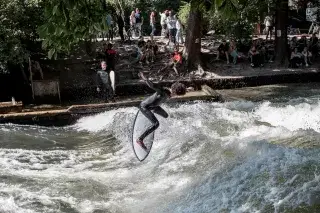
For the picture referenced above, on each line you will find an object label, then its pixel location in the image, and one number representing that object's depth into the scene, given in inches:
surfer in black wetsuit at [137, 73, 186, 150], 379.9
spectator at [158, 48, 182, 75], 812.0
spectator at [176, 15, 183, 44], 891.5
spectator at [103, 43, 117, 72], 708.0
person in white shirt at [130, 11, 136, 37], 951.6
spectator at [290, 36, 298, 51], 859.9
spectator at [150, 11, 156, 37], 966.8
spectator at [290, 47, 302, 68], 853.8
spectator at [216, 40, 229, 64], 868.6
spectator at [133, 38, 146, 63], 848.9
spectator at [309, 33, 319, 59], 872.9
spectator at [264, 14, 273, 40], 980.6
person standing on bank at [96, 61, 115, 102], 654.5
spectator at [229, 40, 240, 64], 863.7
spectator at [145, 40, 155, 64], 850.9
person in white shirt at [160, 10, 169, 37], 980.3
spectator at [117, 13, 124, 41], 917.4
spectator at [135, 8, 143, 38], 949.8
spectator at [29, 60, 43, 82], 717.3
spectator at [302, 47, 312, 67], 853.7
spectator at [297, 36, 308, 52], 871.1
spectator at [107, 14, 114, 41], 947.2
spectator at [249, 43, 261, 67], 848.9
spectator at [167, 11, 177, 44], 887.7
